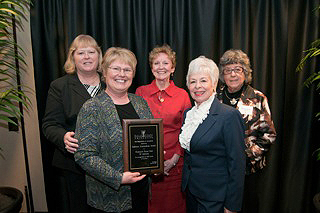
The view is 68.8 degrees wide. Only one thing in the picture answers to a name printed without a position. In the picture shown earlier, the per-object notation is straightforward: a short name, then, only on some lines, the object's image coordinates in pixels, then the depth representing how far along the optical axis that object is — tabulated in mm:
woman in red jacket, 2348
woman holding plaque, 1565
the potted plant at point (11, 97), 1999
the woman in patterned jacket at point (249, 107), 2172
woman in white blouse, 1642
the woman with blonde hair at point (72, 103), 2004
